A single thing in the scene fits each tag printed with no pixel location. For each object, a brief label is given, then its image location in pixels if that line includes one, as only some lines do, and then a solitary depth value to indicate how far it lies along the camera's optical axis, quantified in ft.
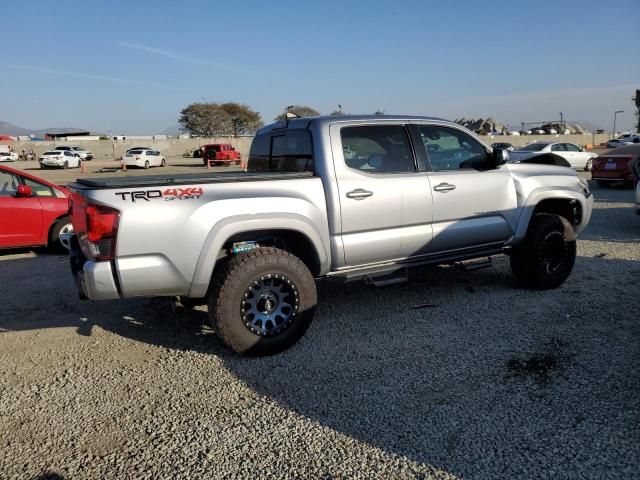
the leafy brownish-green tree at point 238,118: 265.75
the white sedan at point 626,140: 115.44
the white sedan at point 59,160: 125.08
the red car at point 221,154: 121.39
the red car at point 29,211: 23.85
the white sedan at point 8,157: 151.23
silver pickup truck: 11.67
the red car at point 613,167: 50.49
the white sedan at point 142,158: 121.60
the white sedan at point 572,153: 71.55
